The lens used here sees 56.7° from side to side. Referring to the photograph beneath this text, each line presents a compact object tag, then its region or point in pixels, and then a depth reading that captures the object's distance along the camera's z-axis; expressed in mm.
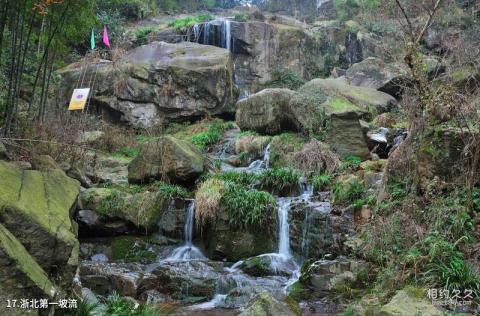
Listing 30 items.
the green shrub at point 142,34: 19375
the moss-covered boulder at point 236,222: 7812
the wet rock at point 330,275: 6038
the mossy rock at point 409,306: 4051
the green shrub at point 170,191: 8609
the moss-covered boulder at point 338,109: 10141
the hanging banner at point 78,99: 10523
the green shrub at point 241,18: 20738
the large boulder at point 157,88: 15273
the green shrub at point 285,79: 18391
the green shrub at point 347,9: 22719
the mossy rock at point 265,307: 4297
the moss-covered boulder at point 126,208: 8305
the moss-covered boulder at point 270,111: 12141
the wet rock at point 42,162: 5871
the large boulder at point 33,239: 3268
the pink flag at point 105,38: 14766
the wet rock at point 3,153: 5161
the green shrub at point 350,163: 9352
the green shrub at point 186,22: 19584
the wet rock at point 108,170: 10148
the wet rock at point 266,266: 7090
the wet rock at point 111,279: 6469
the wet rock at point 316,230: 7293
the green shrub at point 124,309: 4426
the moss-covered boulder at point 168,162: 8977
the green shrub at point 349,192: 7773
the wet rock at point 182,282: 6641
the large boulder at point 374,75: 15234
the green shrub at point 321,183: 8977
